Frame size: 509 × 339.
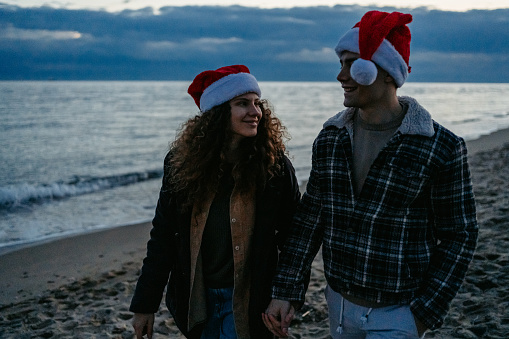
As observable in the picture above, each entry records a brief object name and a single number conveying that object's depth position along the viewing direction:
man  2.14
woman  2.68
